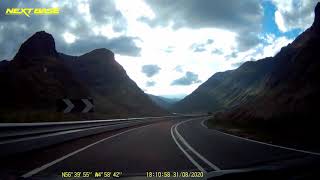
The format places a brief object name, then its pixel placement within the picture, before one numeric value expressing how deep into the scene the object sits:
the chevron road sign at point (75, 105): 14.61
